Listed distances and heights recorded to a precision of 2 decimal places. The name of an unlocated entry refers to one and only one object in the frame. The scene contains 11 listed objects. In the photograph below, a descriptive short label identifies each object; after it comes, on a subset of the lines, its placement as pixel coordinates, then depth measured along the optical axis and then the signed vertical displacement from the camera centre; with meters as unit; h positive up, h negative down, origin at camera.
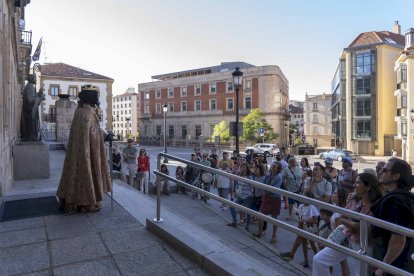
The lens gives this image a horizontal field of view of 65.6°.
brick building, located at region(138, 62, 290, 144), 49.06 +5.85
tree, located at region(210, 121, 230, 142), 46.53 +0.33
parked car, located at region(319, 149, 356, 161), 30.98 -2.21
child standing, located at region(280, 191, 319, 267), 5.48 -1.57
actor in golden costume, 4.53 -0.43
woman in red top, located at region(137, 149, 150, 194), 11.99 -1.27
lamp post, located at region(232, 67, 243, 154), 13.17 +2.21
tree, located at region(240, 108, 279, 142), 44.00 +0.65
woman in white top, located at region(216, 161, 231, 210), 8.91 -1.50
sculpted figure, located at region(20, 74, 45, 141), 8.92 +0.59
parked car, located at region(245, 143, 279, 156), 35.84 -1.76
